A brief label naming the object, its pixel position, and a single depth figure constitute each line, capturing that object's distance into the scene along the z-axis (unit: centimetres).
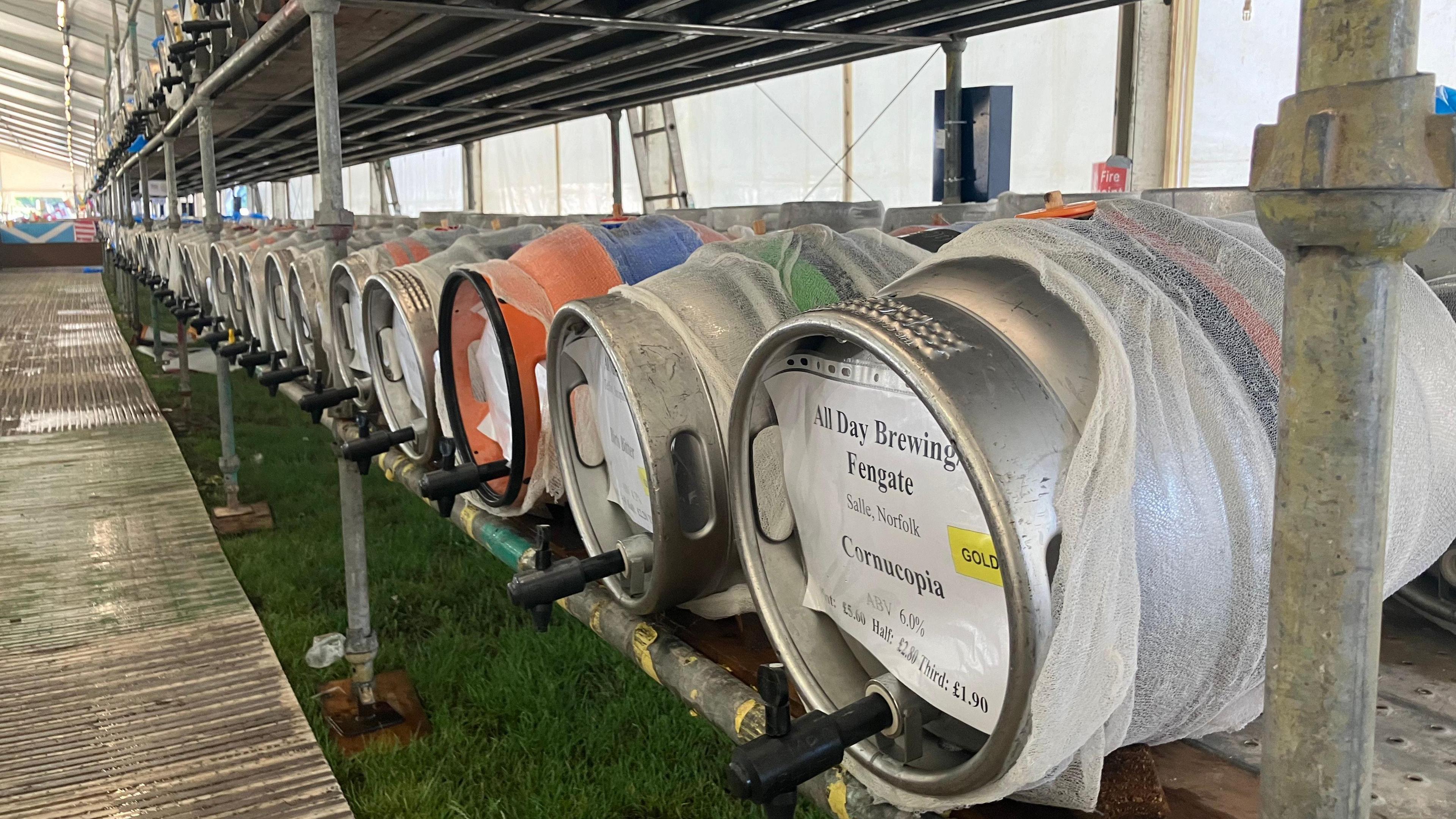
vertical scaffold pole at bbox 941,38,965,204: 301
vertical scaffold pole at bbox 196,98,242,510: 475
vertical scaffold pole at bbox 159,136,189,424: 664
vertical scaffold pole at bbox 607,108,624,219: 545
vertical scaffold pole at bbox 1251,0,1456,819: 49
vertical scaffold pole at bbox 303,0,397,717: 228
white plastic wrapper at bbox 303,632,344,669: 362
